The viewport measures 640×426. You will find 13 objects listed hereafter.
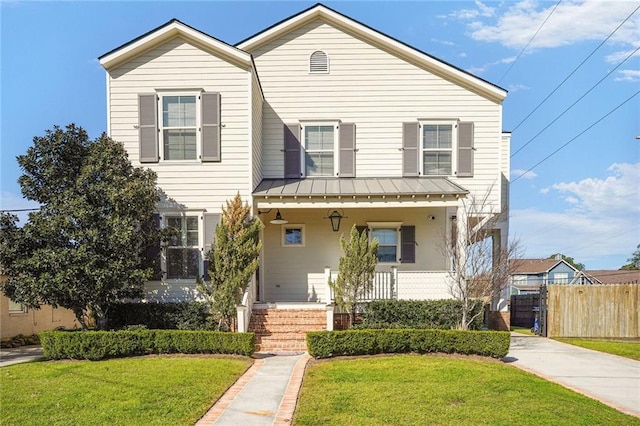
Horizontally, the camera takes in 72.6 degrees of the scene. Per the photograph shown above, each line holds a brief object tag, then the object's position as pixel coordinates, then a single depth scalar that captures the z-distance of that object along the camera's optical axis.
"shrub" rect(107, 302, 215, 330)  10.34
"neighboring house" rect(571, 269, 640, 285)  38.90
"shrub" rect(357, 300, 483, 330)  10.46
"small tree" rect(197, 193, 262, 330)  9.93
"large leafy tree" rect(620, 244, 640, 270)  65.72
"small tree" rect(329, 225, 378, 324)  10.34
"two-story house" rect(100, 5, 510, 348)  12.81
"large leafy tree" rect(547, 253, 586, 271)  81.44
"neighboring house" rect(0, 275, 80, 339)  14.00
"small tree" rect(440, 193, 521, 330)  10.41
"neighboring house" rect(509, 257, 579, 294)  50.22
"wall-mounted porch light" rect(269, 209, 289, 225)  12.68
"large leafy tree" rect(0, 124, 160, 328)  9.02
